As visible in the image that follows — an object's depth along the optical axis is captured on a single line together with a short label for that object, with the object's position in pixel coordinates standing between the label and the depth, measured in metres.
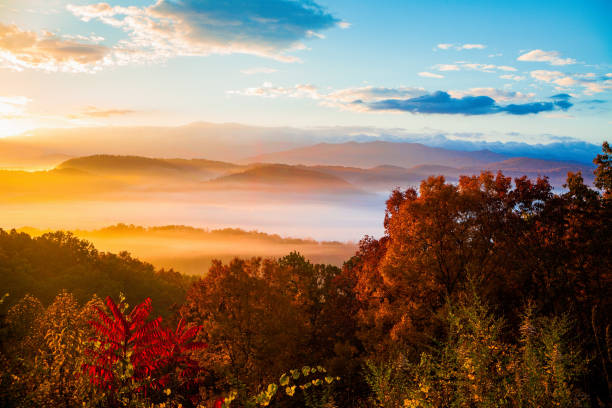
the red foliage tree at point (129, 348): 11.88
